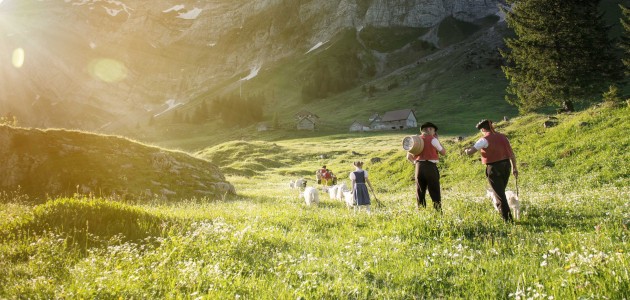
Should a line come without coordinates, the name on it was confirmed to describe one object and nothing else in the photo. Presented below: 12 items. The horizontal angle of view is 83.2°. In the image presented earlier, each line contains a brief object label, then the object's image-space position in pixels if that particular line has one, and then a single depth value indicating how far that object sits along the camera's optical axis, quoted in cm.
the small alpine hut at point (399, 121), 13625
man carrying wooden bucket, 1180
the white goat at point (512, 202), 1002
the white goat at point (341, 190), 2022
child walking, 1490
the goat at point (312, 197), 1820
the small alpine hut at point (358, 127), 13026
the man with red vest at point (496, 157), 1032
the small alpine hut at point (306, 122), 13505
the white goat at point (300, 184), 3334
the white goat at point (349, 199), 1552
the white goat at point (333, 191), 2154
